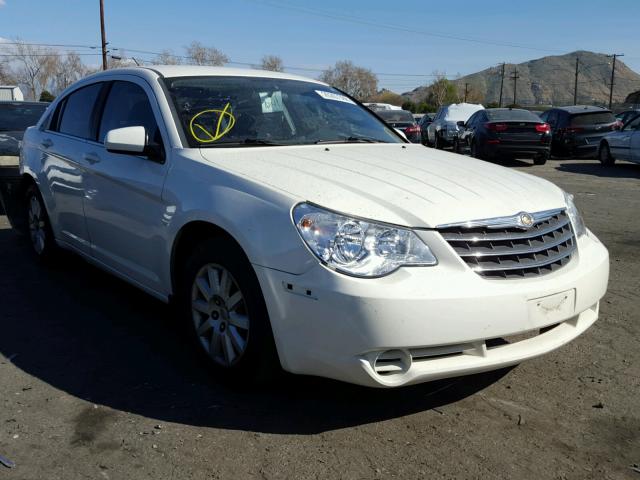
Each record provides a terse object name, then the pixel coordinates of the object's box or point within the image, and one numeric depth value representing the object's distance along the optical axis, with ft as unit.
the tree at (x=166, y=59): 235.40
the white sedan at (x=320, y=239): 8.80
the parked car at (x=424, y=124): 79.74
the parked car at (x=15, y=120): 26.76
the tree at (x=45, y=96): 207.86
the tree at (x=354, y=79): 305.53
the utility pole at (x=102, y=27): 130.41
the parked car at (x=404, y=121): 63.57
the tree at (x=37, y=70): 277.85
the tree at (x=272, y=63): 256.48
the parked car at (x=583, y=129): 57.67
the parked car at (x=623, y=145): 46.98
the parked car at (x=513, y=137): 51.39
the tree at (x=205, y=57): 241.35
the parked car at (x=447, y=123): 68.28
